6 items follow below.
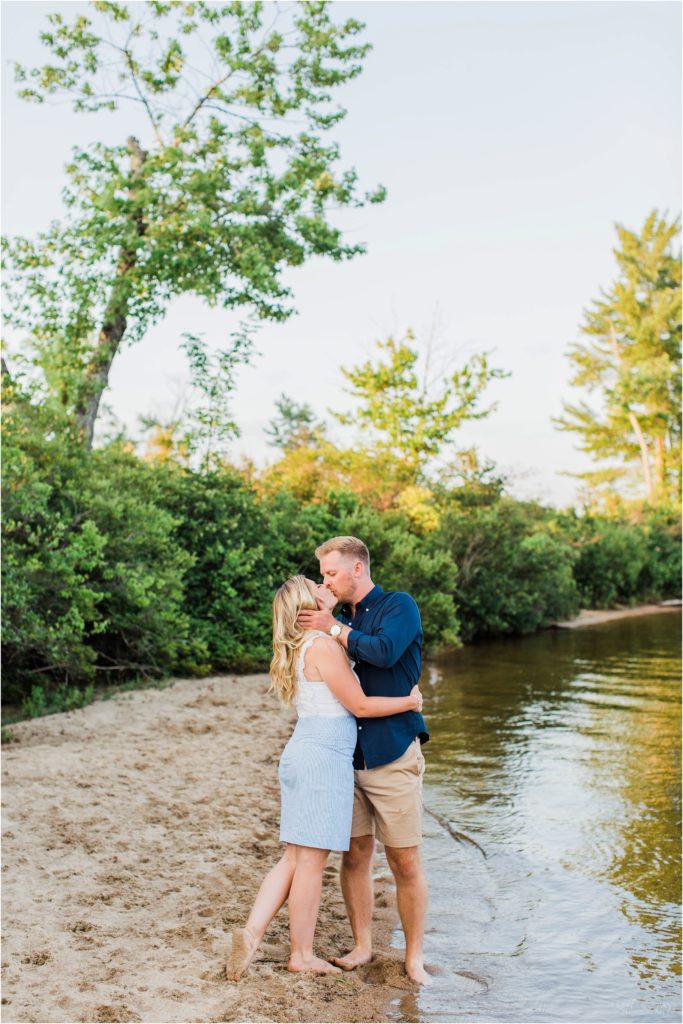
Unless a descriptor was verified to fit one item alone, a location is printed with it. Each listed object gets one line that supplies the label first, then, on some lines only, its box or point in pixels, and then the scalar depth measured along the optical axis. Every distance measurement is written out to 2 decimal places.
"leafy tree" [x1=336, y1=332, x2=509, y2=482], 30.41
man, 4.73
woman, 4.70
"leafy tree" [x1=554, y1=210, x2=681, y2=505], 51.66
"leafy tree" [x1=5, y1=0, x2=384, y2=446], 18.17
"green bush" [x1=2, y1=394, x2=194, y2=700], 10.59
